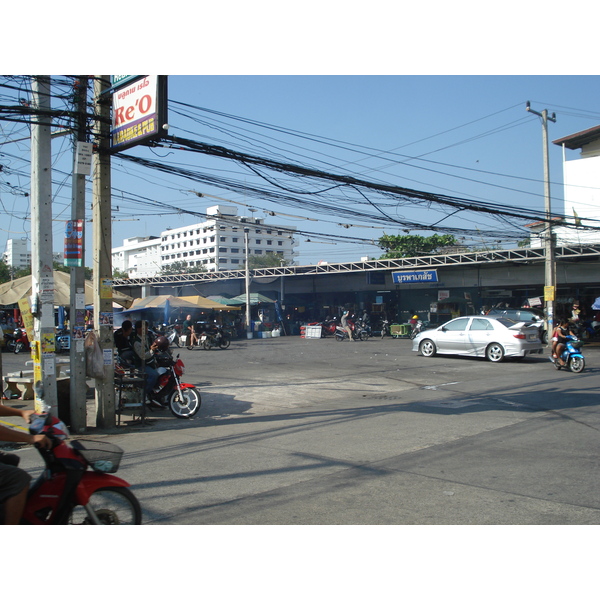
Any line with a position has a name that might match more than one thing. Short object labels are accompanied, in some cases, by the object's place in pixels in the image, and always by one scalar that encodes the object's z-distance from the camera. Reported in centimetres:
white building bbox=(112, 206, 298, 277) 12169
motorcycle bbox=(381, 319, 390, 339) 3446
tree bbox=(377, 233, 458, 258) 4931
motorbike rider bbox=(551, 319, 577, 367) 1542
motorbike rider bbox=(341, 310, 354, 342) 3188
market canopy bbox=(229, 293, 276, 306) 3756
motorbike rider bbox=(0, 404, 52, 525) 345
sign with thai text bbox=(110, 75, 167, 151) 841
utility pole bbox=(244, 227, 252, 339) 3615
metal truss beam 2838
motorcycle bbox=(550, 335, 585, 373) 1512
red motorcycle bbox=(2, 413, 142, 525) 364
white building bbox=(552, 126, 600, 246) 3316
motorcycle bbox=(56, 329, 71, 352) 2295
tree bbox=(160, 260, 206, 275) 8856
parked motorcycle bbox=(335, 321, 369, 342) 3244
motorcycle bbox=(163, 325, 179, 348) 2866
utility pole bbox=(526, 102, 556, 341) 2489
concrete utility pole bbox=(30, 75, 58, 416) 823
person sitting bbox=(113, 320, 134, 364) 1009
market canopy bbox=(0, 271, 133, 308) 1295
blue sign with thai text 3275
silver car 1769
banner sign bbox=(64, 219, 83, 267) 850
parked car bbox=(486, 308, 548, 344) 2545
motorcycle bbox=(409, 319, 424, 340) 3104
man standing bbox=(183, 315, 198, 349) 2850
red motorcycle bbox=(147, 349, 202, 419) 978
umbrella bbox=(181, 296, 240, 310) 3078
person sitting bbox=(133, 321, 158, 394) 985
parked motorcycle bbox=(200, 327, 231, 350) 2731
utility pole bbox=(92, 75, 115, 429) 896
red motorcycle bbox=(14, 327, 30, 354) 2564
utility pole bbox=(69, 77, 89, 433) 862
